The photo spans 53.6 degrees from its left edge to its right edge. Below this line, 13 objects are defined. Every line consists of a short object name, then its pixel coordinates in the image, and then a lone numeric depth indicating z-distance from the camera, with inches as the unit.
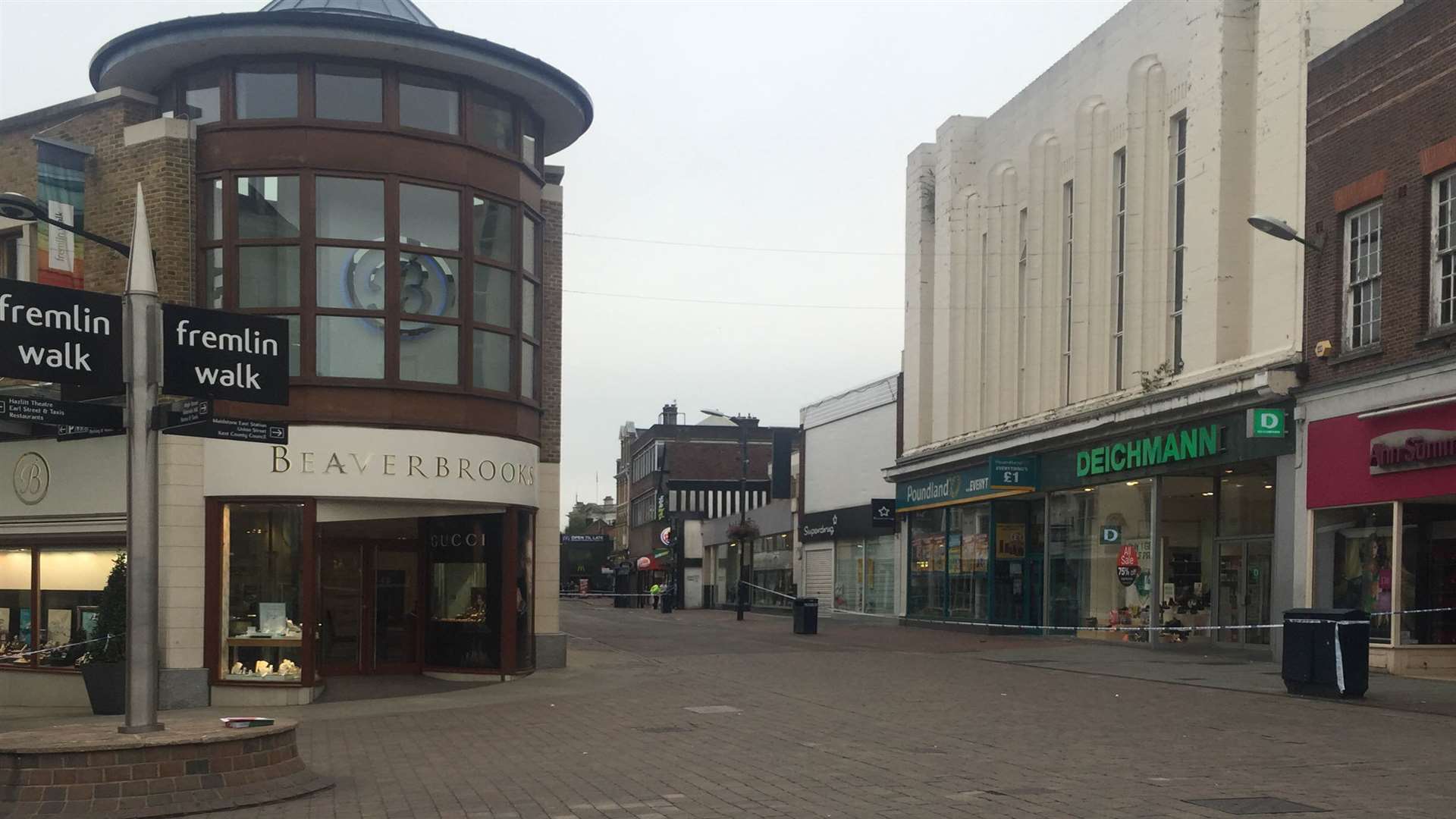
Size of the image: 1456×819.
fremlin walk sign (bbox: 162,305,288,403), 521.0
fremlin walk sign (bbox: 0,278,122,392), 482.6
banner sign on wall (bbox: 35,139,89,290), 815.7
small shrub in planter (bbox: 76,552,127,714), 733.9
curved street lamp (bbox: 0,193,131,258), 649.0
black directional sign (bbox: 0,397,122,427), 546.6
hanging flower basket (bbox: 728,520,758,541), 2332.7
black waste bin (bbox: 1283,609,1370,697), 699.4
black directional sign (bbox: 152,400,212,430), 510.9
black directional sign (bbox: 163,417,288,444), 569.3
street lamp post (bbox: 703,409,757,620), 2025.6
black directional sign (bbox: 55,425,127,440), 737.6
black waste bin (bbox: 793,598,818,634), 1505.9
